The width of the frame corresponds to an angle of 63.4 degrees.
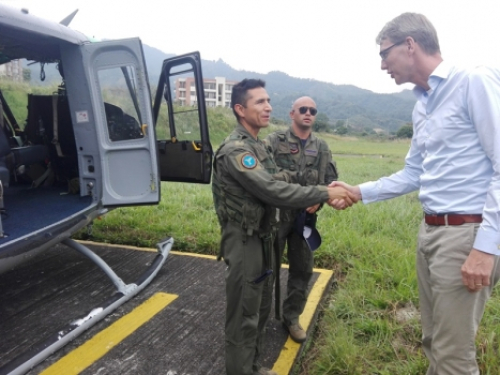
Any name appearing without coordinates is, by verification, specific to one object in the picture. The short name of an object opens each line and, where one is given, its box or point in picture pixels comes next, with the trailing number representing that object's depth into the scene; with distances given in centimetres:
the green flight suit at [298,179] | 300
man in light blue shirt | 165
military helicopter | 366
